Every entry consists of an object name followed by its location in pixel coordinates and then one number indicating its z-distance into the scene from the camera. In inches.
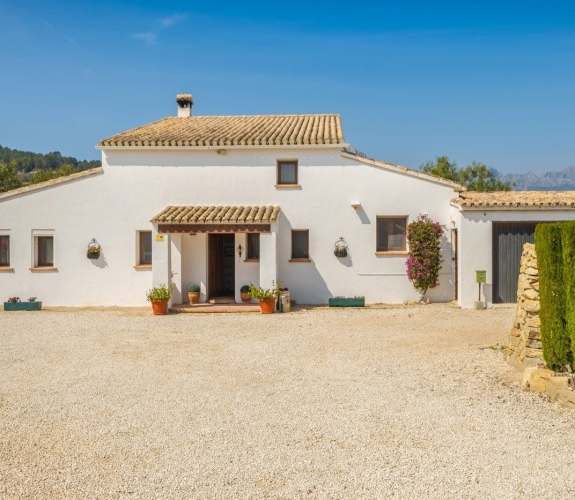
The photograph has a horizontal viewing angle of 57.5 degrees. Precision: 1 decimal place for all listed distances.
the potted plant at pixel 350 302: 740.6
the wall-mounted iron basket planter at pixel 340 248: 760.3
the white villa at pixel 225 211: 760.3
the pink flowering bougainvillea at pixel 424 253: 735.7
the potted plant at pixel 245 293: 756.4
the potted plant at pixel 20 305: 741.9
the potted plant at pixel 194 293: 754.8
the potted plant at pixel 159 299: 685.3
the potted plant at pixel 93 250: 765.9
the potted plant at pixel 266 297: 690.8
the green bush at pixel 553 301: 320.5
